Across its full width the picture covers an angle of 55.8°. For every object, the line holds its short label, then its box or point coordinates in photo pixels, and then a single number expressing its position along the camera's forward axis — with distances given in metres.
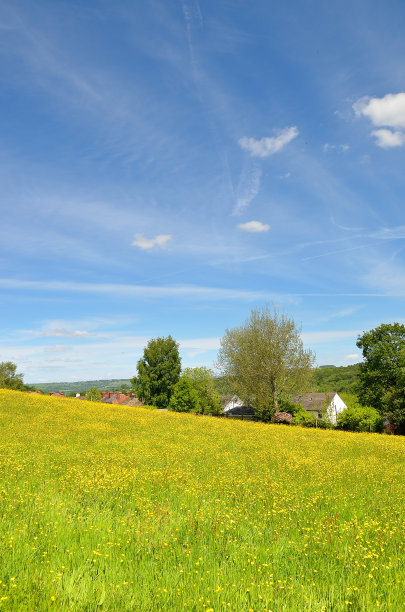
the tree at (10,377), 109.83
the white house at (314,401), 88.36
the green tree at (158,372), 79.00
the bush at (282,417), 47.72
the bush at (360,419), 44.75
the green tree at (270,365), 50.34
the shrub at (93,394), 130.62
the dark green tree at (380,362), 54.19
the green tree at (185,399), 59.72
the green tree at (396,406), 47.91
